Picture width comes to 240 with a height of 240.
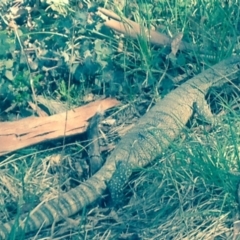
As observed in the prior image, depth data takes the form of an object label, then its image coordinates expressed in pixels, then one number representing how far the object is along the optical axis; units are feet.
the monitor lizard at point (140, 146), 10.21
